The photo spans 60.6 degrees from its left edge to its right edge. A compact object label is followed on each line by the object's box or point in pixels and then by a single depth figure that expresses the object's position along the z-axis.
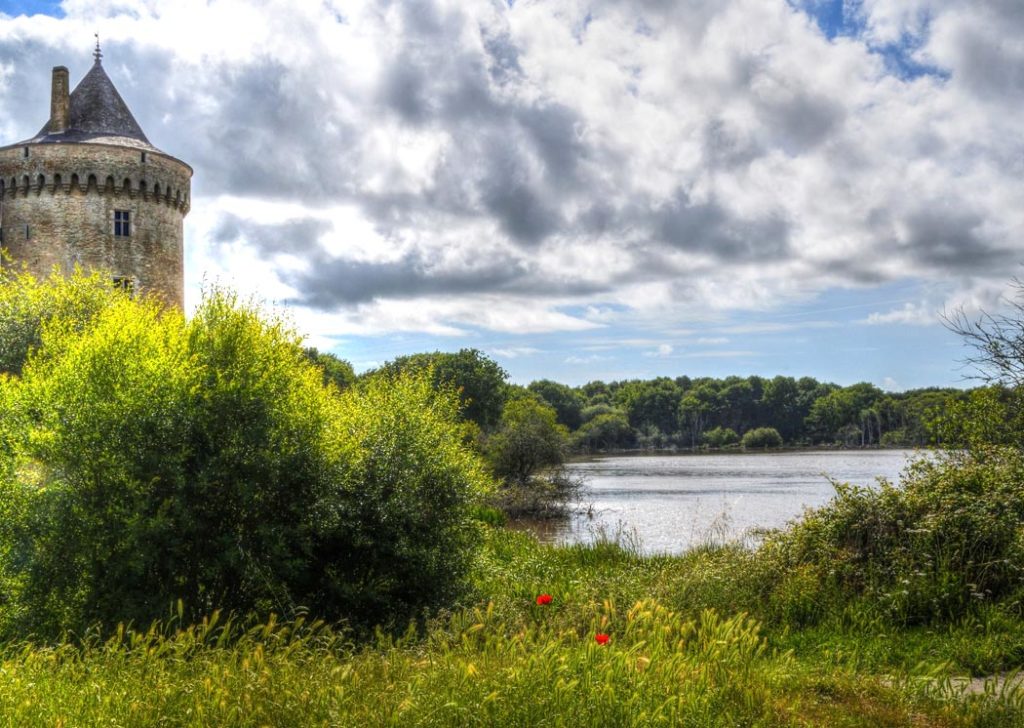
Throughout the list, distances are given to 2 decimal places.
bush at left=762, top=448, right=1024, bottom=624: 10.71
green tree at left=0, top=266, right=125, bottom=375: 25.89
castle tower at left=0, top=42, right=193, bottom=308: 37.25
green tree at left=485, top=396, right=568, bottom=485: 42.97
